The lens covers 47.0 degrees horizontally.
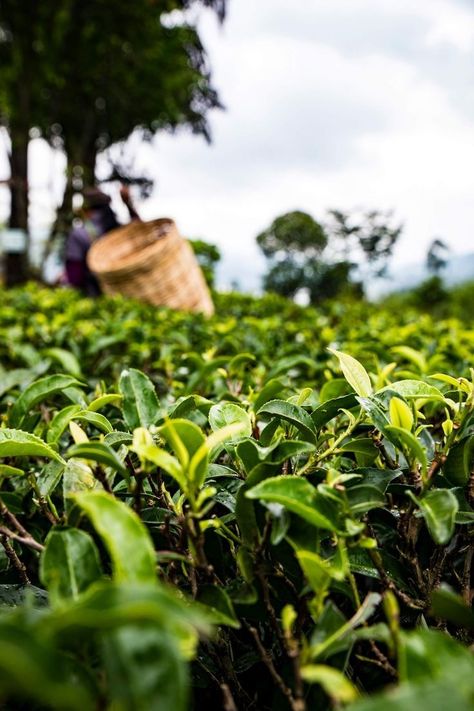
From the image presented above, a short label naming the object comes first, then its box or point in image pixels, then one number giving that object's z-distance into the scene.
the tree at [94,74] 8.84
